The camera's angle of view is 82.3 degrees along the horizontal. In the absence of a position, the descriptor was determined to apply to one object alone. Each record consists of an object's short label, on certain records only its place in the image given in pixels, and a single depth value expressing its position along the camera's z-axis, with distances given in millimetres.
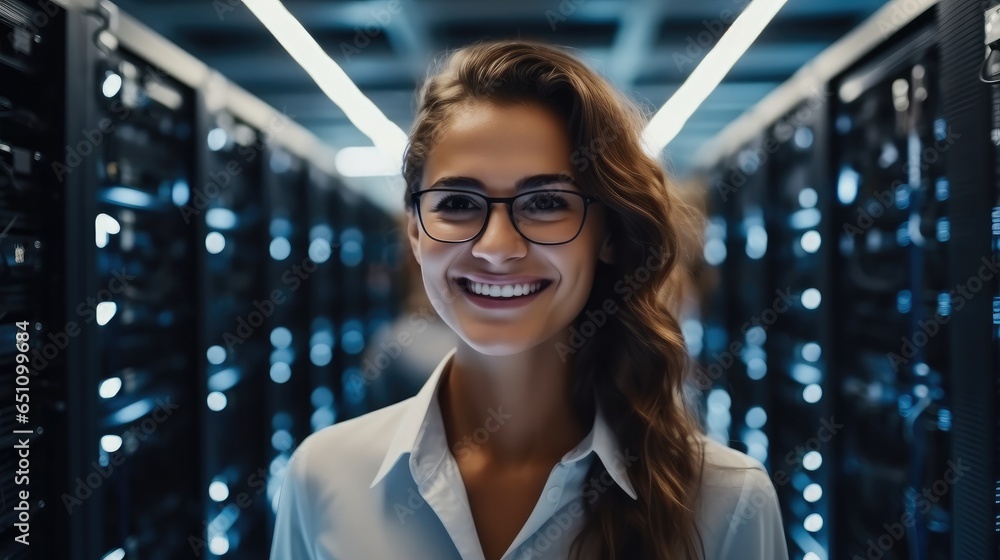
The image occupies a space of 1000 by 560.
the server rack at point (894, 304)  2072
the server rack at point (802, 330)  2926
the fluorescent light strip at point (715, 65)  2090
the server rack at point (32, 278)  1636
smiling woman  1037
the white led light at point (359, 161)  5676
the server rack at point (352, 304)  5680
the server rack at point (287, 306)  3887
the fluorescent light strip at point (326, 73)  2068
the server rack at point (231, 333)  2766
